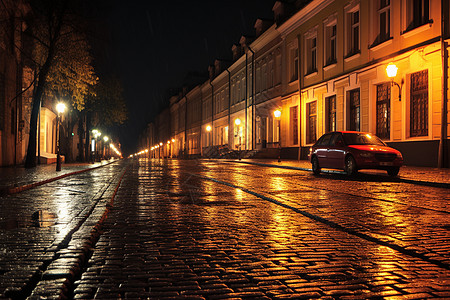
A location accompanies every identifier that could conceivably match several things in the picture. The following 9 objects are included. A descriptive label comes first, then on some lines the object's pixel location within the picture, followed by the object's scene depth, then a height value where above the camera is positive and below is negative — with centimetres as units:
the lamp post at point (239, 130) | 4777 +232
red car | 1538 -3
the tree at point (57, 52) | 2298 +525
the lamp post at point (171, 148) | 9183 +82
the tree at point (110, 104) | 3828 +422
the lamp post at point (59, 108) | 2306 +223
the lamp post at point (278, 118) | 3020 +254
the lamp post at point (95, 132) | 4524 +201
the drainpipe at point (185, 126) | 7776 +436
